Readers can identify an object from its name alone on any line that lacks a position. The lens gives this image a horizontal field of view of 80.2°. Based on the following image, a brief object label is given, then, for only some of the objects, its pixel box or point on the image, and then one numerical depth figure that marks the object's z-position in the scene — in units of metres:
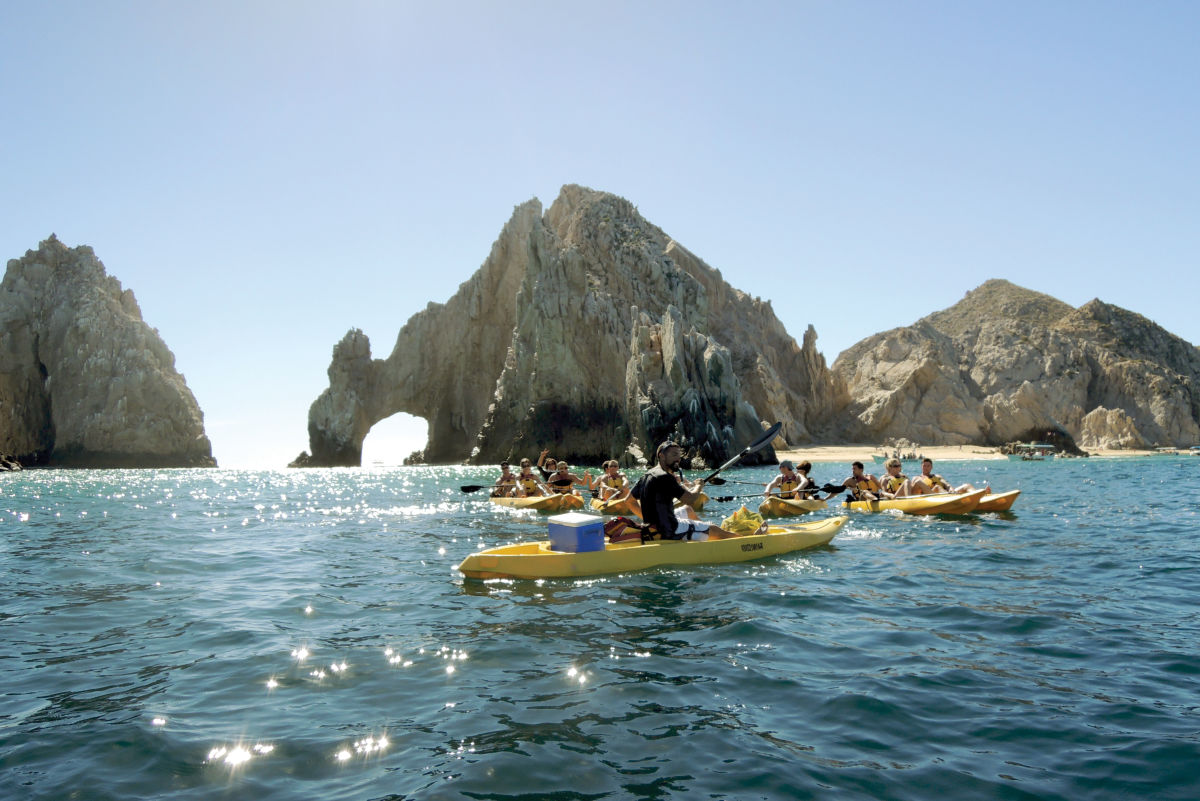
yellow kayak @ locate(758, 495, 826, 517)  17.45
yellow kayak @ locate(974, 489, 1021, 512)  16.41
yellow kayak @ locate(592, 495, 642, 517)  12.99
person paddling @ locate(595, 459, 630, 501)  19.70
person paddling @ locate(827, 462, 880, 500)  18.28
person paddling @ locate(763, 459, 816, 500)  18.33
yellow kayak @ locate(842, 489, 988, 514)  16.28
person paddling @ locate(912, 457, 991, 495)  17.70
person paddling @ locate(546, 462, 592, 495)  21.89
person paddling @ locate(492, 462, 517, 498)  22.67
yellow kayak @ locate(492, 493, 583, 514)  19.41
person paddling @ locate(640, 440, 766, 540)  11.00
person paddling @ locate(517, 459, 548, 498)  21.89
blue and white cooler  10.48
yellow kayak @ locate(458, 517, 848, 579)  10.22
